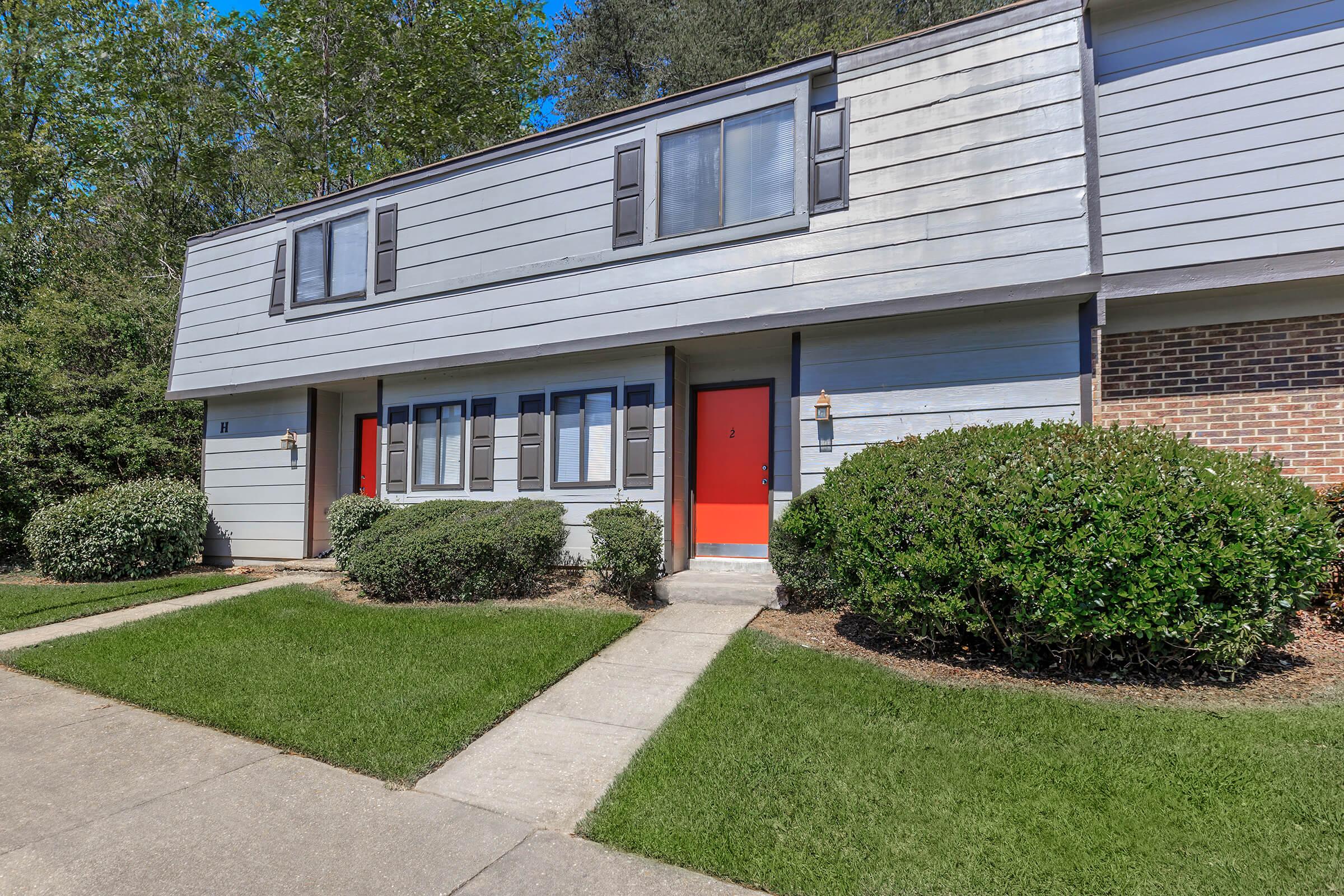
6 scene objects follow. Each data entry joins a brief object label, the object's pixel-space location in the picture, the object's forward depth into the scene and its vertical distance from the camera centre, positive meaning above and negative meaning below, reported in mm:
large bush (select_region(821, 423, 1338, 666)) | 3963 -459
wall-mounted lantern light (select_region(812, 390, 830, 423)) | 6785 +636
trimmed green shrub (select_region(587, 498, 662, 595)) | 6660 -821
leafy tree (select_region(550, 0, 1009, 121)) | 16391 +11404
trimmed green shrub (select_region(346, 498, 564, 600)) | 6988 -964
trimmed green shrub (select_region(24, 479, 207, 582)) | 8875 -945
